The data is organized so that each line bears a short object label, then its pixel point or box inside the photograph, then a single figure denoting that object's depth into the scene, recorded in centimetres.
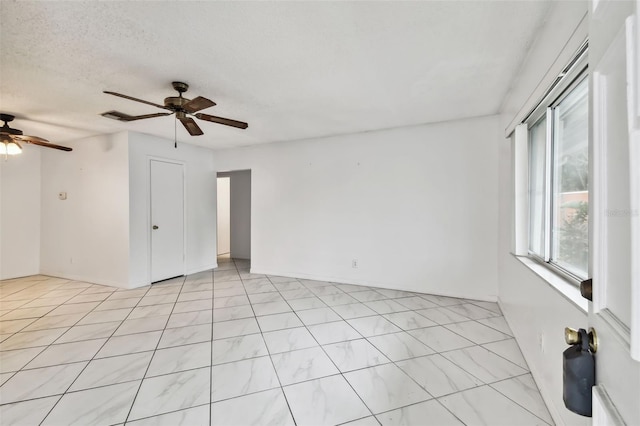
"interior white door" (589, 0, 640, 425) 46
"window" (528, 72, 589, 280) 156
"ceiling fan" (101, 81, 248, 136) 234
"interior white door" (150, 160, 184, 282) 448
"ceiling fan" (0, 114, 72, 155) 332
